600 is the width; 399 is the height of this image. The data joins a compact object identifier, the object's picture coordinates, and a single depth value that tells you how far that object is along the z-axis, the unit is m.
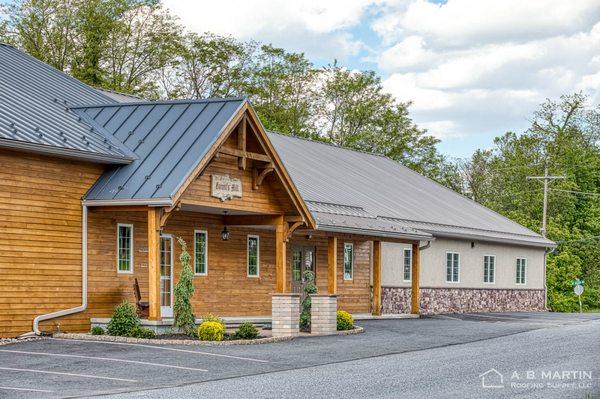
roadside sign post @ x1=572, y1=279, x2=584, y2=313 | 49.59
